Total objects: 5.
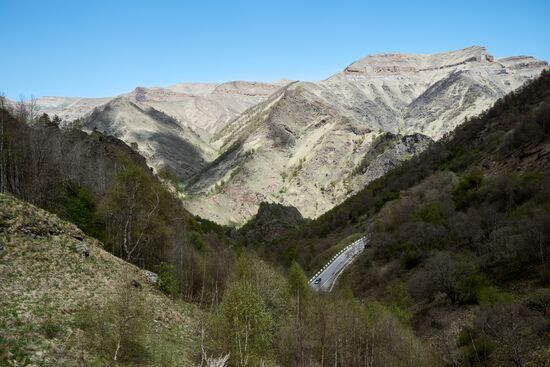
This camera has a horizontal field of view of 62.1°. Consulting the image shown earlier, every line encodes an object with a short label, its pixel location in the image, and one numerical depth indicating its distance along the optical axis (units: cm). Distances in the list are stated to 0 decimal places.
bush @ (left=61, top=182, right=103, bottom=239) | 4019
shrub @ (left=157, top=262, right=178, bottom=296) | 2997
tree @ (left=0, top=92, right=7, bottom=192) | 3891
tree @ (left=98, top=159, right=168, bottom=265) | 3725
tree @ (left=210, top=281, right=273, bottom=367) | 2319
